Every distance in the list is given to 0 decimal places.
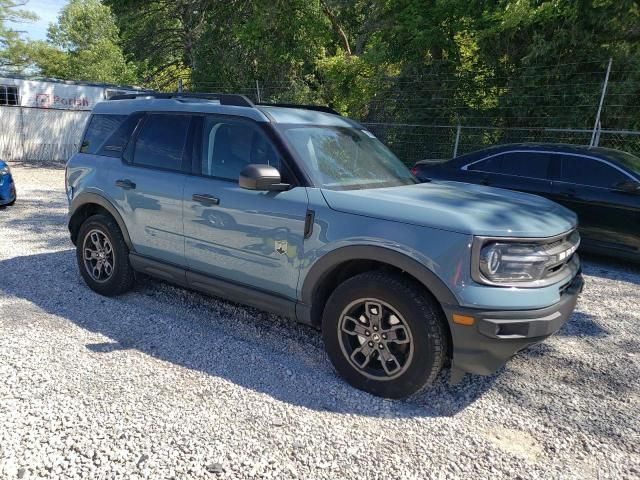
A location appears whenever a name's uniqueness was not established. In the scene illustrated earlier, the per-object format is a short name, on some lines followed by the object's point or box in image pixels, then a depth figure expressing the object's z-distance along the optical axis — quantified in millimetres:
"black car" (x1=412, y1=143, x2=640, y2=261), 6176
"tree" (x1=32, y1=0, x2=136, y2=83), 36750
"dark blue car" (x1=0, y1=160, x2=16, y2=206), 8516
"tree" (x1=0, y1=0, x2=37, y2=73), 29000
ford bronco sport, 2807
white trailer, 19906
